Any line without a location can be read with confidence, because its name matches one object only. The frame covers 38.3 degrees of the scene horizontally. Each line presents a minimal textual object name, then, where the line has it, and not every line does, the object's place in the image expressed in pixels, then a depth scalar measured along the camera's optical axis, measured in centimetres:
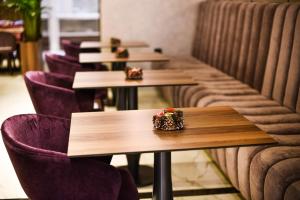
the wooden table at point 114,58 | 427
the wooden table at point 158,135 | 184
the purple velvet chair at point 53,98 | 318
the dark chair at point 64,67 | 427
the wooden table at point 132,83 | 312
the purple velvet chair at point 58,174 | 183
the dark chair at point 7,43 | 707
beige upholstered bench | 236
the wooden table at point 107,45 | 535
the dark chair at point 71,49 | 547
